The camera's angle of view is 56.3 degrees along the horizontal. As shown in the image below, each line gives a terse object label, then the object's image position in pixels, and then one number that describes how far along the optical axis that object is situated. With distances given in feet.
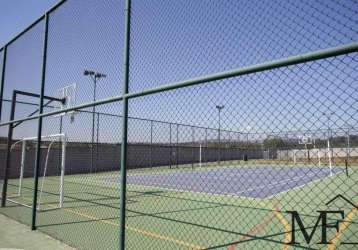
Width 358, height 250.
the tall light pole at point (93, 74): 22.75
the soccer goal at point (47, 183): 35.06
